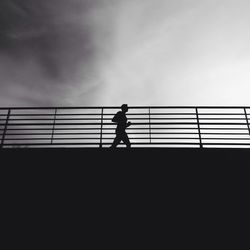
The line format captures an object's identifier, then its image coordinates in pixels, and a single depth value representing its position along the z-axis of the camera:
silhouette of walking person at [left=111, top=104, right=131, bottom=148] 6.99
